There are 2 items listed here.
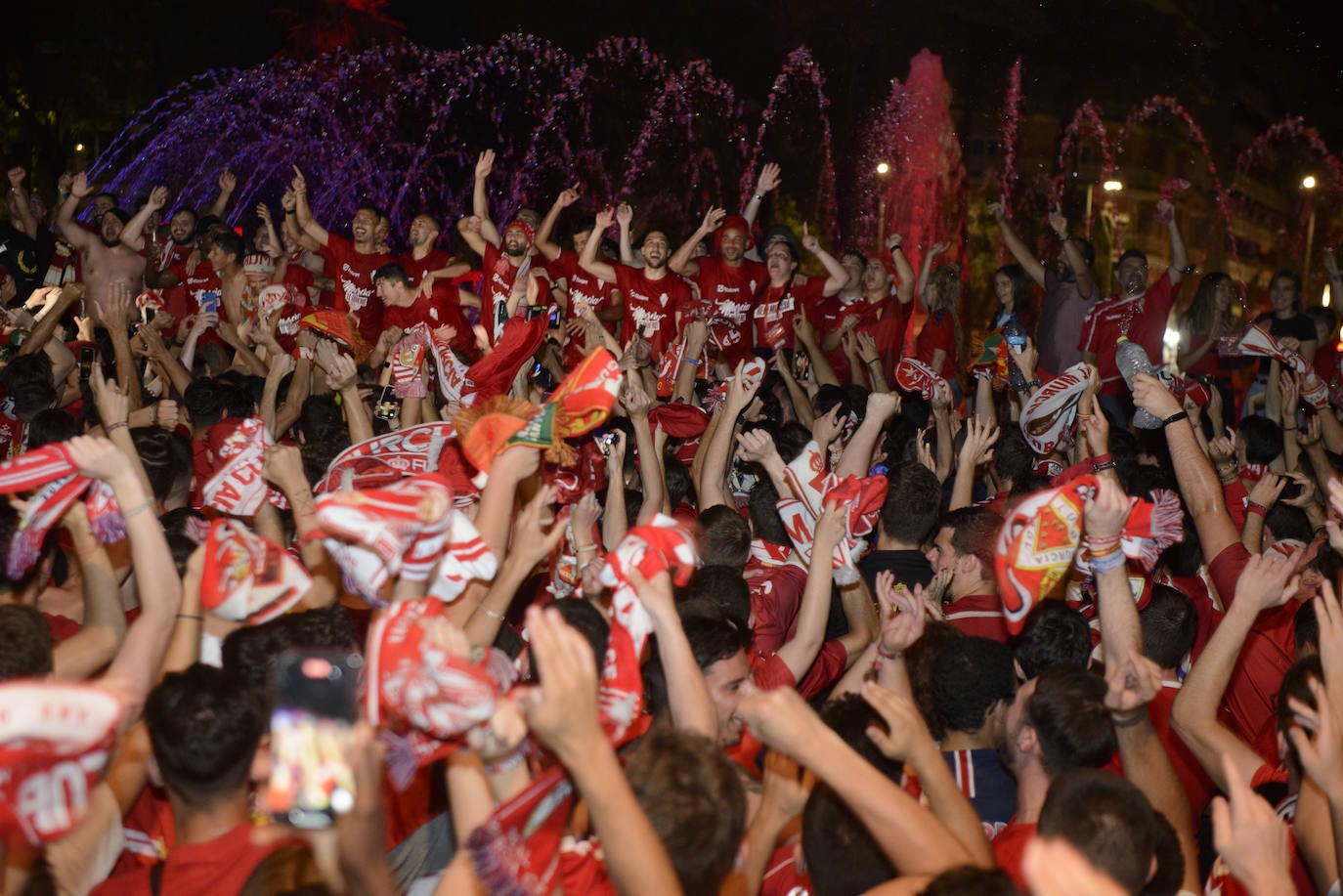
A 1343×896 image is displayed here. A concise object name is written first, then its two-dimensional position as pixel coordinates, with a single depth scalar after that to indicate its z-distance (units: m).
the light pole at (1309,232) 28.47
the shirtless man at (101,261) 10.59
